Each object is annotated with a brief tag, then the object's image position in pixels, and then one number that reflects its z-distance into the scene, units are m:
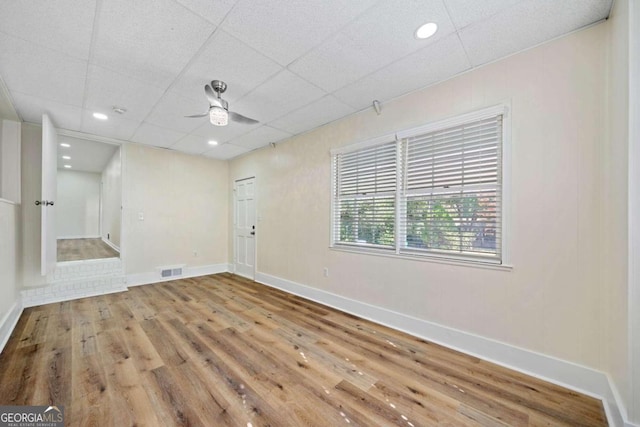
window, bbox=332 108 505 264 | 2.23
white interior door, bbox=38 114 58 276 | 3.10
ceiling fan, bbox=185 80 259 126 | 2.37
